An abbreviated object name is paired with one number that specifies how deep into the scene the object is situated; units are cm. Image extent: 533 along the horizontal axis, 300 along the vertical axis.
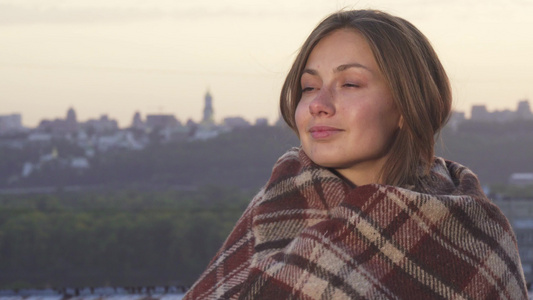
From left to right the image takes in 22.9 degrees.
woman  153
